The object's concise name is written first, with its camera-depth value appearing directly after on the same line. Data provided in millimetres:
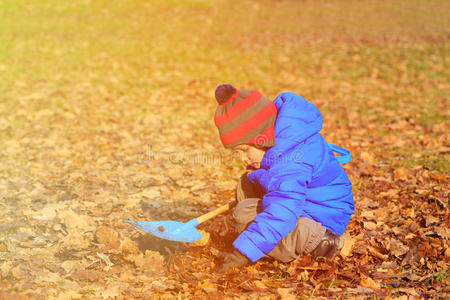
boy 3000
